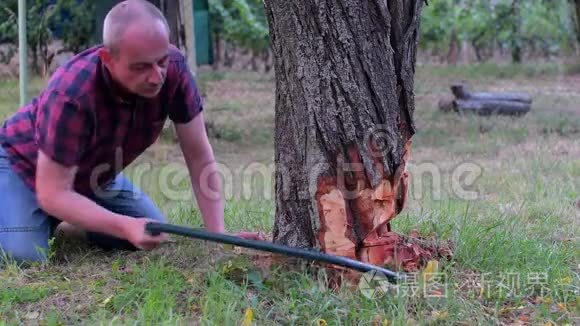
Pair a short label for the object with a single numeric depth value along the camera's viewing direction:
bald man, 2.52
